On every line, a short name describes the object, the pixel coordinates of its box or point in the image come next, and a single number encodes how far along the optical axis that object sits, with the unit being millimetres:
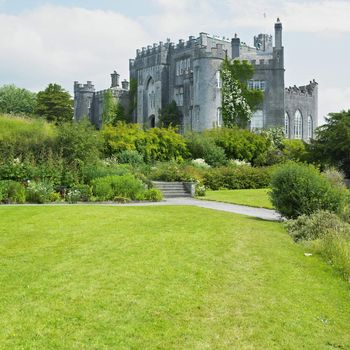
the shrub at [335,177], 15847
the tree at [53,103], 68500
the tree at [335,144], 30844
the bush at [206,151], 31734
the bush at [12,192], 16922
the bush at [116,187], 18781
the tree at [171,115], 54375
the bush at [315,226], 11867
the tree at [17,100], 83069
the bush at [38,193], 17359
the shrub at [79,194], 17891
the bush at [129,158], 27031
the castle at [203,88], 49438
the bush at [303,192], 14125
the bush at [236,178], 26734
